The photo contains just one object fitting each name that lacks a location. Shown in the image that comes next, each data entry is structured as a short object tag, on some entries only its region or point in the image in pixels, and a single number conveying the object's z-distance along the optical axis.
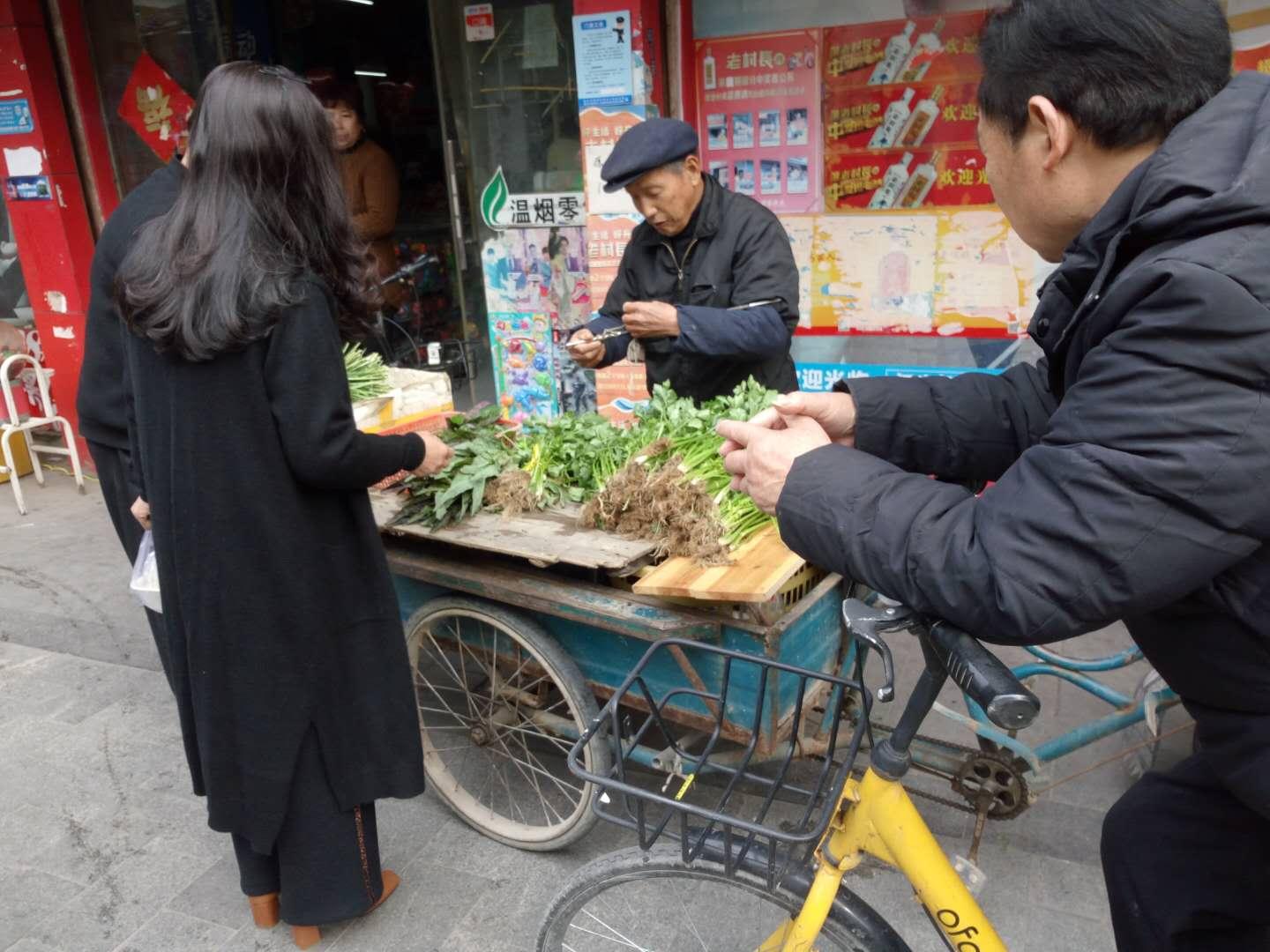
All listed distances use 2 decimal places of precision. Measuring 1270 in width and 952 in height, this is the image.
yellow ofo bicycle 1.47
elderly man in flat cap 3.27
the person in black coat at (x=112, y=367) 2.62
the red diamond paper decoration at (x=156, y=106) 6.77
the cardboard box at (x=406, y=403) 3.72
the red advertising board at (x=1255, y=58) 3.93
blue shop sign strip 4.91
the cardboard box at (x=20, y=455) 7.02
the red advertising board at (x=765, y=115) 4.74
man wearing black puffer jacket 1.10
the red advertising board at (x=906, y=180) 4.55
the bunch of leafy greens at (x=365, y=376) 3.84
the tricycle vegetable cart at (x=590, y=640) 2.36
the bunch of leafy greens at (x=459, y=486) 2.74
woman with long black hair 2.11
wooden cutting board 2.19
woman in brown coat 6.30
